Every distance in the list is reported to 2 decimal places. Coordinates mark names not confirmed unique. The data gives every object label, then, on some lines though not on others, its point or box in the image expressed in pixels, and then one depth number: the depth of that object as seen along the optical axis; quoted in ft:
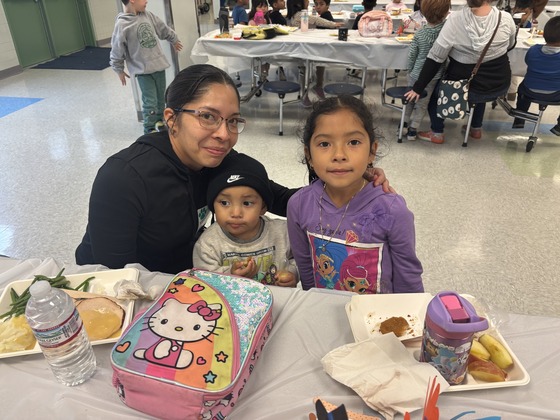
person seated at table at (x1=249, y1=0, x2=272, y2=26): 18.44
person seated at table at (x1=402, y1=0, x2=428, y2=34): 15.02
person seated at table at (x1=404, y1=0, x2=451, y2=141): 11.64
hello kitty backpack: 2.31
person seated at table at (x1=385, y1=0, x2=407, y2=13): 20.72
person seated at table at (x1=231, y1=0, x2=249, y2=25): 20.51
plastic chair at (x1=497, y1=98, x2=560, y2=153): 12.12
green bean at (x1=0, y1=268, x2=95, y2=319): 3.13
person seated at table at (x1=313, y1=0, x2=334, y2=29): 18.44
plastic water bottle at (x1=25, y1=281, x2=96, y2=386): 2.45
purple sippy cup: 2.31
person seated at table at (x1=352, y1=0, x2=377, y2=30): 19.19
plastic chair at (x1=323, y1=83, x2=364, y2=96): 12.88
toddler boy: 4.44
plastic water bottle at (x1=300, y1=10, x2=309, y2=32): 15.20
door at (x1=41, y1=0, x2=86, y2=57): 25.09
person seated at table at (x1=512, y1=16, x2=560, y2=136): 11.23
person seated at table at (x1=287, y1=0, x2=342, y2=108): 16.89
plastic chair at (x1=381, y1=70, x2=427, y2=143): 12.81
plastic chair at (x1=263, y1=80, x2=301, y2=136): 13.55
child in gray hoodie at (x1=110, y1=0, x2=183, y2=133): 12.21
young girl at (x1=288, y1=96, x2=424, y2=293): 3.79
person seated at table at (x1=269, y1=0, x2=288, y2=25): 19.95
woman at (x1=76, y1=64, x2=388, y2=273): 3.99
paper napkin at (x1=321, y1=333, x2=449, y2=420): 2.40
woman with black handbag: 10.85
